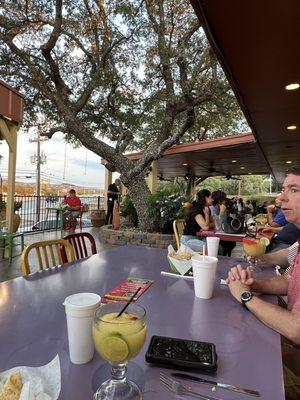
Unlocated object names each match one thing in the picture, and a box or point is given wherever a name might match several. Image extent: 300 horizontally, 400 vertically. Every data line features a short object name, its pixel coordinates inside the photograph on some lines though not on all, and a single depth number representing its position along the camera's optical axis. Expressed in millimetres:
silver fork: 760
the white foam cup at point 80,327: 846
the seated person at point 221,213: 4539
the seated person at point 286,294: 1123
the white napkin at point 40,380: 637
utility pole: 17734
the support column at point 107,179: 11451
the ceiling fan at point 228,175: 16720
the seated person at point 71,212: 8750
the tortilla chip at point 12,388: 636
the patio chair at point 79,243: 2497
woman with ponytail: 4243
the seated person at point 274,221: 4051
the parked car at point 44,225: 8923
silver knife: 767
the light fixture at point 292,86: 3485
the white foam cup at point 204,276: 1394
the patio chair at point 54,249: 2004
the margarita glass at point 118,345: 727
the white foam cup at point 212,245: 2072
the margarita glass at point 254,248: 1916
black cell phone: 863
